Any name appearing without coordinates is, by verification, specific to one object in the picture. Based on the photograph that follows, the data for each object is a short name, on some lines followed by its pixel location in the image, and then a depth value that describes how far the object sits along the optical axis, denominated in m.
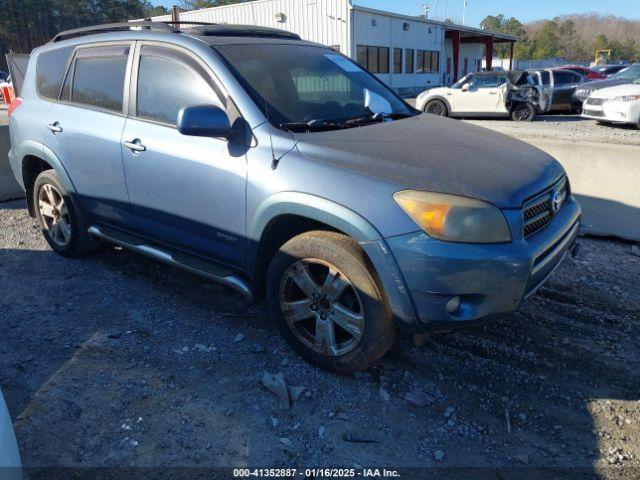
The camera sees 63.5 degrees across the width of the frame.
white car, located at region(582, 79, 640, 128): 12.85
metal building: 28.41
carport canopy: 39.44
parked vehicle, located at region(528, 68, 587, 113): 16.67
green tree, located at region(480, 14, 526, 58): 108.69
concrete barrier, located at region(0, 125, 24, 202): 6.87
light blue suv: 2.54
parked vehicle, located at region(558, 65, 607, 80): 20.24
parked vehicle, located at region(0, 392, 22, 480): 1.65
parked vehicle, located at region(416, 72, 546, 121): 15.31
